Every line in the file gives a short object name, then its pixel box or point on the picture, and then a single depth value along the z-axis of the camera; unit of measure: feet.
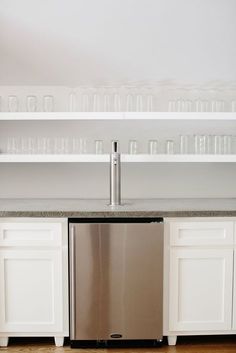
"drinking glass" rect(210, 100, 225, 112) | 11.70
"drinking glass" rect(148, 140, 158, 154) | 11.69
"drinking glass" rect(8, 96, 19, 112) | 11.67
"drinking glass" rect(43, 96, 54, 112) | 11.74
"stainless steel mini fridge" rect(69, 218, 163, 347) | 9.77
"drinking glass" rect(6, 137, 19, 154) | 11.62
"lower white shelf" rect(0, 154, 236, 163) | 11.39
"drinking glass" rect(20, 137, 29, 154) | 11.63
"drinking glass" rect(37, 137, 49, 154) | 11.62
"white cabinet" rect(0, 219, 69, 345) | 9.94
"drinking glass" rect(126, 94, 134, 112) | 11.81
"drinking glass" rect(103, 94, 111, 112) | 11.64
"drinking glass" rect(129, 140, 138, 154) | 11.70
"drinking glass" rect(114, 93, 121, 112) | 11.76
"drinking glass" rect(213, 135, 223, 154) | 11.68
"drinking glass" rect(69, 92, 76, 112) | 11.82
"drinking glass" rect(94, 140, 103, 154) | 11.62
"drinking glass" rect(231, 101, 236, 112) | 11.74
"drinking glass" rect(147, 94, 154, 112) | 11.71
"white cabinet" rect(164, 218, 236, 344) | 10.00
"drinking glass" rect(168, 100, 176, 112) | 11.77
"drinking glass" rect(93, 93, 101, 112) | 11.66
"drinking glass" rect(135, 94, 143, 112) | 11.75
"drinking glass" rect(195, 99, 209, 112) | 11.71
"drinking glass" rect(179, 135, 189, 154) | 11.80
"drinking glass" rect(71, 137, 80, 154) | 11.67
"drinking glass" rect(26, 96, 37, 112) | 11.62
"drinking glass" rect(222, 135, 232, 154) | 11.69
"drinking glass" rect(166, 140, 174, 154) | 11.71
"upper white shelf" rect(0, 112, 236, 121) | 11.32
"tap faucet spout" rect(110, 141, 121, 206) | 10.67
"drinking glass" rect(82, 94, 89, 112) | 11.79
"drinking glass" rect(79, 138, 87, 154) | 11.61
